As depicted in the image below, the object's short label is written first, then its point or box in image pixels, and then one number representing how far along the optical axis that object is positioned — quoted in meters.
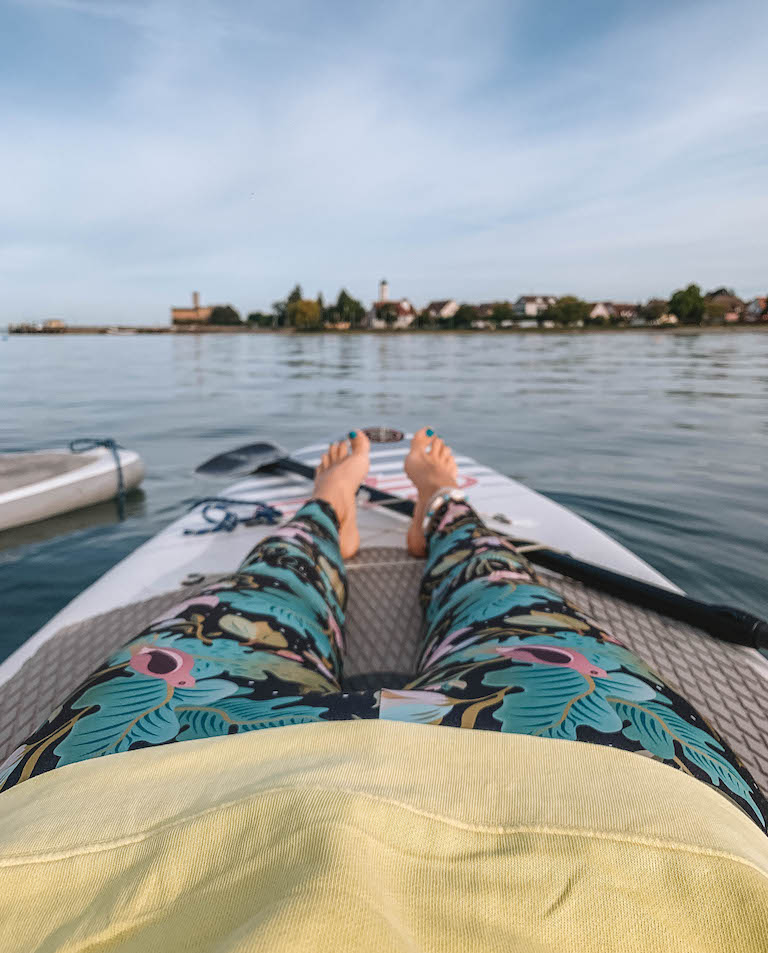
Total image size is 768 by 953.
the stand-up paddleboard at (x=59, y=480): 3.59
